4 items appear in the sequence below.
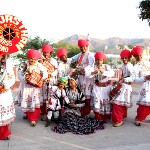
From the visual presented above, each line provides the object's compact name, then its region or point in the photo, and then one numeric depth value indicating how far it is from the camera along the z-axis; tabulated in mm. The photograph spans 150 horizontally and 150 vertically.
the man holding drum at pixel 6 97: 5352
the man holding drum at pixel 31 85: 6316
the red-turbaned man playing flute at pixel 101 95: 6754
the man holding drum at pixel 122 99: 6637
